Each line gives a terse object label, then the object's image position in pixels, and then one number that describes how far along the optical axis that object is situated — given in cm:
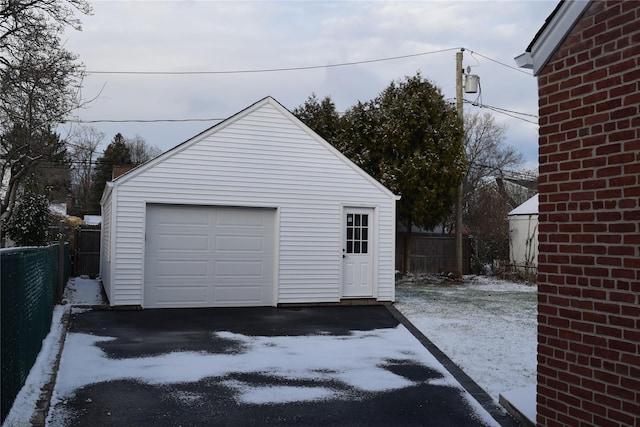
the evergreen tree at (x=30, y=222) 1689
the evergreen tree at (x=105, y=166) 4334
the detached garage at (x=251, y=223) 1160
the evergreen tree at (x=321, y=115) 2364
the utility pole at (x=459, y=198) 1950
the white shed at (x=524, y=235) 2084
